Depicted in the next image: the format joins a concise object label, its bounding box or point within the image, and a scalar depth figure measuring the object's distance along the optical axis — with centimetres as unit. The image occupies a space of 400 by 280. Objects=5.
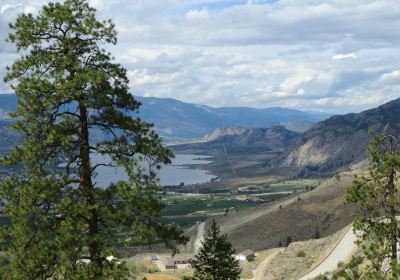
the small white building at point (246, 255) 11019
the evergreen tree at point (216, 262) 3956
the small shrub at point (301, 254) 9083
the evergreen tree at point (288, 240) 14610
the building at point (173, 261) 10879
